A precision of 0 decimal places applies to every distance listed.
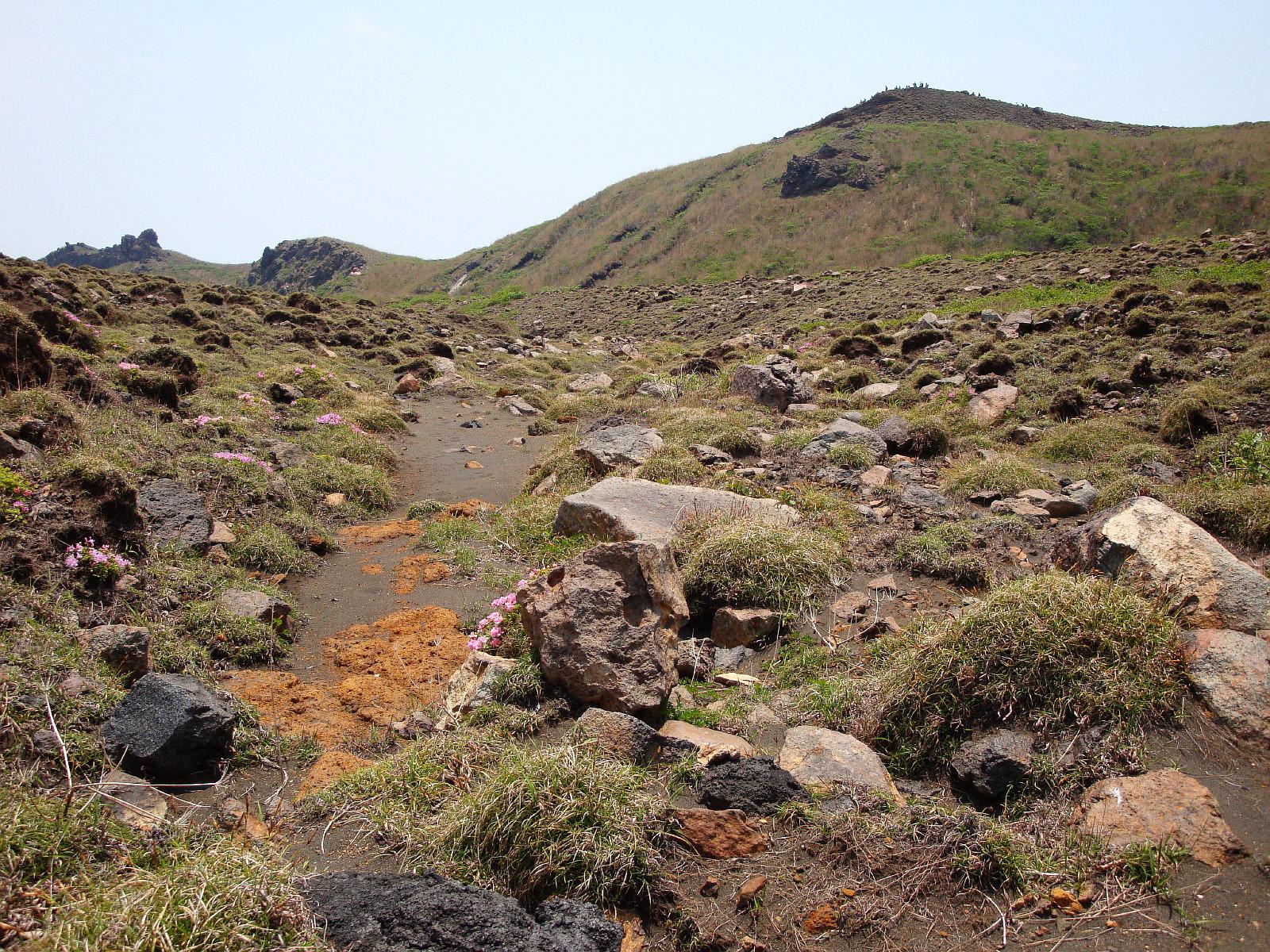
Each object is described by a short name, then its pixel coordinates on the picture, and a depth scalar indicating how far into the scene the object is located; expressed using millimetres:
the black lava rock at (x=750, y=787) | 3318
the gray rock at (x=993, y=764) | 3236
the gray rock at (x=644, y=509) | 6363
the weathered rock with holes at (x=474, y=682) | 4449
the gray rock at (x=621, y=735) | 3623
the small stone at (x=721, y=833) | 3086
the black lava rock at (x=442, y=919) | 2344
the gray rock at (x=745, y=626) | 5141
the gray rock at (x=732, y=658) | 4902
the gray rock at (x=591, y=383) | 17334
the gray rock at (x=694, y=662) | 4801
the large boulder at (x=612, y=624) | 4191
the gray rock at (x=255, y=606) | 5551
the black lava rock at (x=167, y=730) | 3553
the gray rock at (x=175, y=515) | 6336
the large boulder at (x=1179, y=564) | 3814
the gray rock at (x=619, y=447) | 9047
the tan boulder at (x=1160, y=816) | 2717
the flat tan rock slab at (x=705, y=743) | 3693
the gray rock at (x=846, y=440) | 8867
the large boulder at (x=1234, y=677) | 3225
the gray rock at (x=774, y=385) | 11719
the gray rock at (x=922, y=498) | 7066
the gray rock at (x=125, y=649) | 4258
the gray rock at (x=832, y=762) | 3391
